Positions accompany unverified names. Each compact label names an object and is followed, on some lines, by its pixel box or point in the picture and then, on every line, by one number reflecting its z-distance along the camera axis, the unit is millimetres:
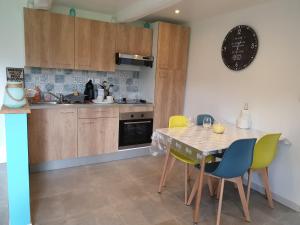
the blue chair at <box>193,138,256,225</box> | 1956
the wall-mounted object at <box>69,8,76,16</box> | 3291
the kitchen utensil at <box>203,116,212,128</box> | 2715
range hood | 3471
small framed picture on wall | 3053
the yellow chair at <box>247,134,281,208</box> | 2174
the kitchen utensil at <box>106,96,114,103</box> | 3588
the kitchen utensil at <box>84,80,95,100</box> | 3592
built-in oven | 3535
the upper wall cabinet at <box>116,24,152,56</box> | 3514
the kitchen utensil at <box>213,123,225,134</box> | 2490
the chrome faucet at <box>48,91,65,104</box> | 3343
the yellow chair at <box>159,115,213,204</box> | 2406
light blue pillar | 1735
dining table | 1997
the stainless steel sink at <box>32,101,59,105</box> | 3067
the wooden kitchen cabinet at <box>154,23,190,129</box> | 3668
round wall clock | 2832
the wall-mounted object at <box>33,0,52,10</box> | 2639
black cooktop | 3784
